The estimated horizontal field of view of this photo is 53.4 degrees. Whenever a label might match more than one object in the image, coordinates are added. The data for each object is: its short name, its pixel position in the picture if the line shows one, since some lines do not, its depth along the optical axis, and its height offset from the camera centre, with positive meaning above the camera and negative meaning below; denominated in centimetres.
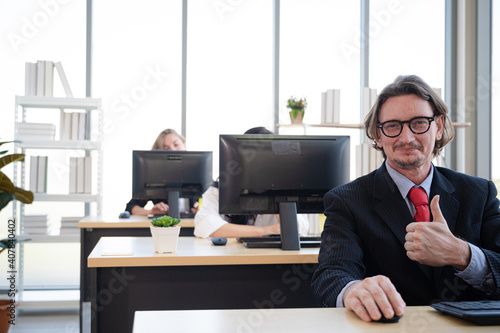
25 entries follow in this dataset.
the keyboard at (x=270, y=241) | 228 -34
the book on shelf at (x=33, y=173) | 436 -5
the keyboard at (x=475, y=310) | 109 -31
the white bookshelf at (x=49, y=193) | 423 -13
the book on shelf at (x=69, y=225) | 443 -51
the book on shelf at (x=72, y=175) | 447 -7
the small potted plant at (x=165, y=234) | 205 -27
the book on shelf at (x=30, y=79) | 436 +77
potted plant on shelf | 482 +58
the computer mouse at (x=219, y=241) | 235 -34
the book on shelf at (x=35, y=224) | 432 -50
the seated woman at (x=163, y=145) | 404 +20
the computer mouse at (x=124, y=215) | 376 -36
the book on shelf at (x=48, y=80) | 439 +77
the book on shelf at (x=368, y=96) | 468 +71
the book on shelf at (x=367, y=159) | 477 +12
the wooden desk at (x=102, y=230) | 342 -44
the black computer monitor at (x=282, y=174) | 226 -2
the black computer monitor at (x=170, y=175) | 338 -4
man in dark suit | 139 -15
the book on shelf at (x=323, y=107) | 475 +61
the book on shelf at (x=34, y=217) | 432 -44
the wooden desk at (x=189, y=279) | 201 -47
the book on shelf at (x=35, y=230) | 431 -55
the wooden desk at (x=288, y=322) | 108 -35
